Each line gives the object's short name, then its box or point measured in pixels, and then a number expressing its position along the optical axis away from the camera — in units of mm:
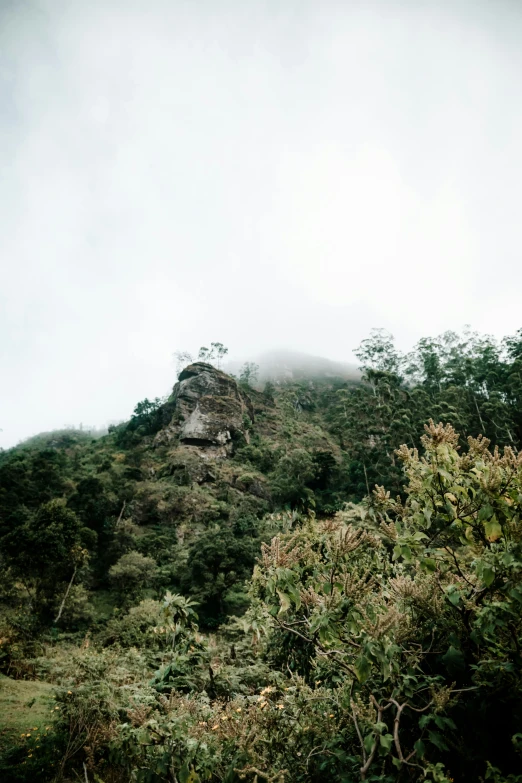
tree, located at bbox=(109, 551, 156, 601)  20328
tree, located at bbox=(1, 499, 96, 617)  15867
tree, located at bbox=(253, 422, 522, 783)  2098
